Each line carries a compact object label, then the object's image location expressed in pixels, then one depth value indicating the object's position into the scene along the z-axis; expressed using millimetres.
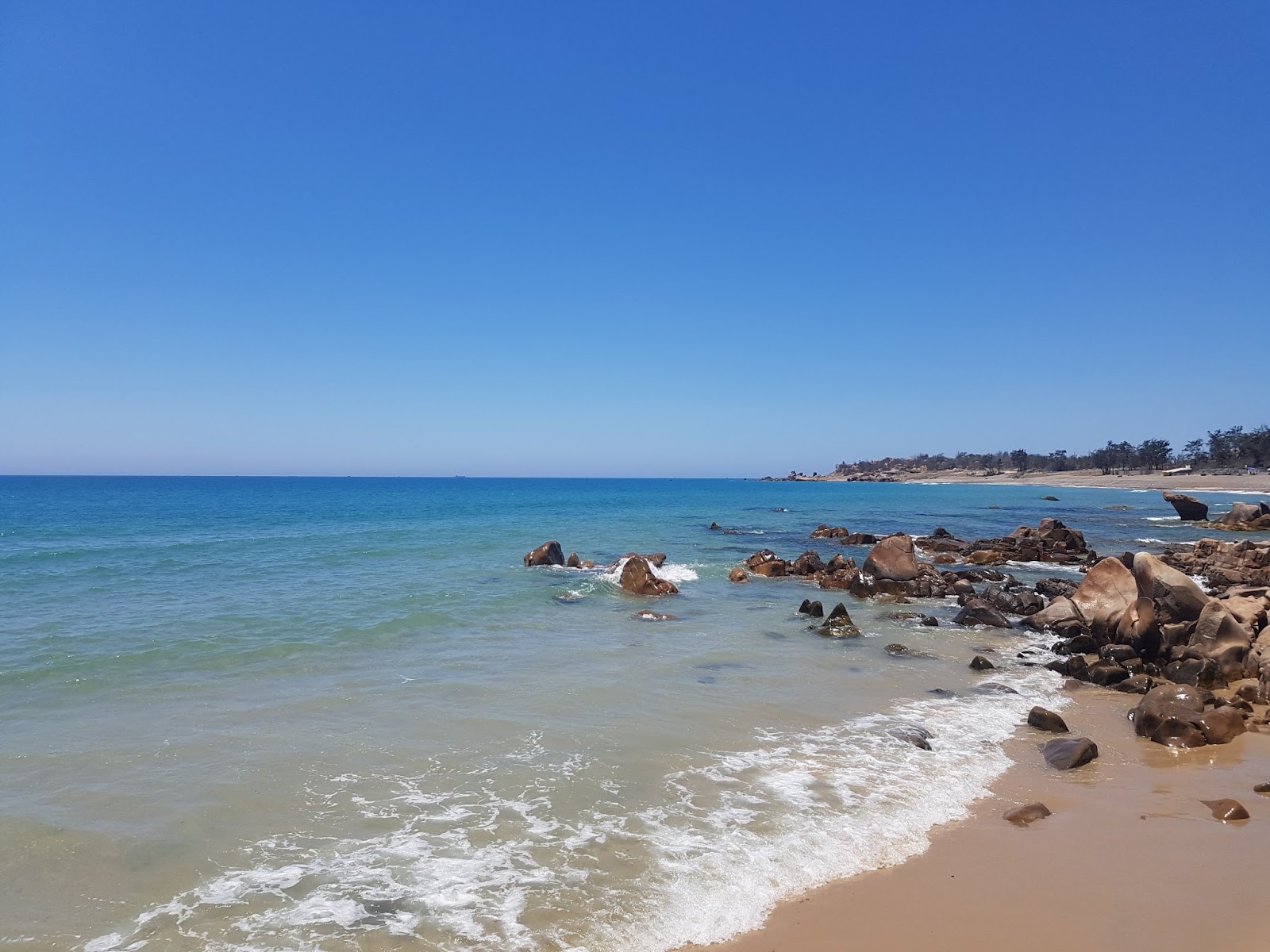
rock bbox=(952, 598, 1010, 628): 17484
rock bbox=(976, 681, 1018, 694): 11789
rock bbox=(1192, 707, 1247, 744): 9281
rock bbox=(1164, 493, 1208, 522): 47562
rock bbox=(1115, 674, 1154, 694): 11773
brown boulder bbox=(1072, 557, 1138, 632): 14672
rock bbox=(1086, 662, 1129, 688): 12391
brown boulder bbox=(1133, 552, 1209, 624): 14633
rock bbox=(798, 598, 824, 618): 17812
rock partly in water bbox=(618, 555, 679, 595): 21000
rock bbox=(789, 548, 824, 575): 25148
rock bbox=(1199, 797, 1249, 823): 6984
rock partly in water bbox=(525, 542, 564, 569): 26281
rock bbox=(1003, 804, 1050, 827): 6977
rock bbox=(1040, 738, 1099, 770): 8375
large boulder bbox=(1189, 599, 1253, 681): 12391
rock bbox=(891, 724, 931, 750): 9133
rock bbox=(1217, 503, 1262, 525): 43875
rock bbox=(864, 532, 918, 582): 22688
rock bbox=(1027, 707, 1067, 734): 9703
